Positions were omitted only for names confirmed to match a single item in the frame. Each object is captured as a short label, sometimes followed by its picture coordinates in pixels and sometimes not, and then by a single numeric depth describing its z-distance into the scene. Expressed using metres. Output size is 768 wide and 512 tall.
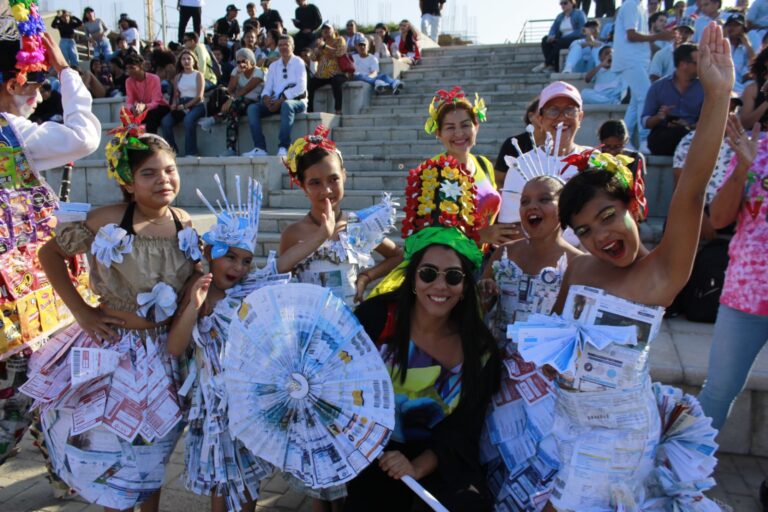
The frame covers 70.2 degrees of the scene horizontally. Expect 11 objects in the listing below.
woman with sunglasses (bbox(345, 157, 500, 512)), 2.32
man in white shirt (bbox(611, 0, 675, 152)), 7.24
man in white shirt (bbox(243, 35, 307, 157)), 8.64
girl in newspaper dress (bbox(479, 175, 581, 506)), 2.40
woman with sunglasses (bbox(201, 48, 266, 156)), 8.99
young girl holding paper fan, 2.44
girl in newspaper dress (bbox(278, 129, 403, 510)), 3.00
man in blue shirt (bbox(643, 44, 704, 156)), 6.06
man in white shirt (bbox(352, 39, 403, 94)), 10.79
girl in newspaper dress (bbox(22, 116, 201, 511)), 2.37
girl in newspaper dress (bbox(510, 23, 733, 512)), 1.96
